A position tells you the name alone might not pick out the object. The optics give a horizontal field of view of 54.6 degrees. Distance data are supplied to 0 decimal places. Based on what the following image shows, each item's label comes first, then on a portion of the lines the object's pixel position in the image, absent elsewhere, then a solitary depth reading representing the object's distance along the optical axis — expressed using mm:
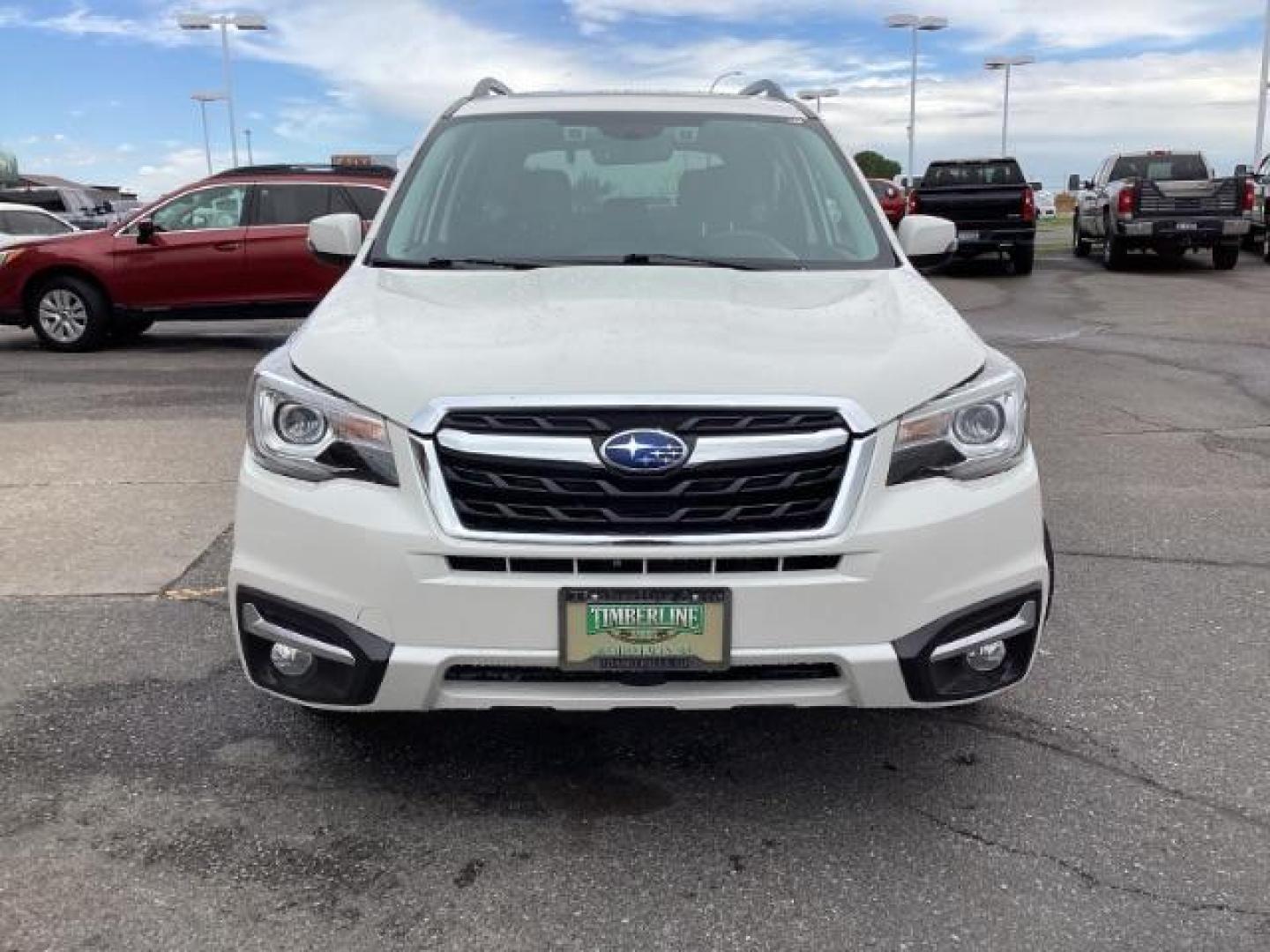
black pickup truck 19891
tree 83225
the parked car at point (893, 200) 24830
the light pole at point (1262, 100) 32969
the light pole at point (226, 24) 38438
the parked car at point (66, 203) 26422
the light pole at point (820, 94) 53031
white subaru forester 2727
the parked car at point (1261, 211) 22156
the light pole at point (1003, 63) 46906
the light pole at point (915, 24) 43375
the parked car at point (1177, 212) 18922
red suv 12312
